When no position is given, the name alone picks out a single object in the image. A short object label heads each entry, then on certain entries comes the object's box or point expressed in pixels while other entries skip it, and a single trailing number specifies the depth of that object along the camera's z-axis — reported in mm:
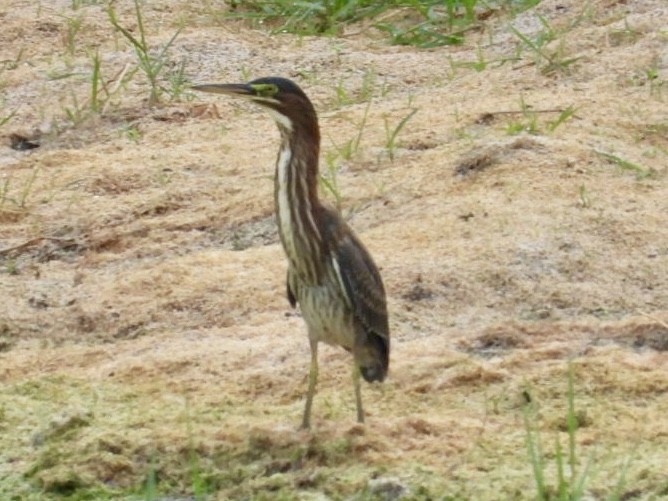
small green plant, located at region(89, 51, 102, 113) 18469
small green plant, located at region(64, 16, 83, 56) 20547
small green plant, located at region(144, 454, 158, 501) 9391
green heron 11289
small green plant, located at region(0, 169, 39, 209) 16422
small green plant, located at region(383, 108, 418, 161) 16627
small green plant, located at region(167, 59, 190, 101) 19047
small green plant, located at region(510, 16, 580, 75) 18672
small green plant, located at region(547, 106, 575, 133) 16484
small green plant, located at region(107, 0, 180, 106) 18937
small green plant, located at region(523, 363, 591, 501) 9117
